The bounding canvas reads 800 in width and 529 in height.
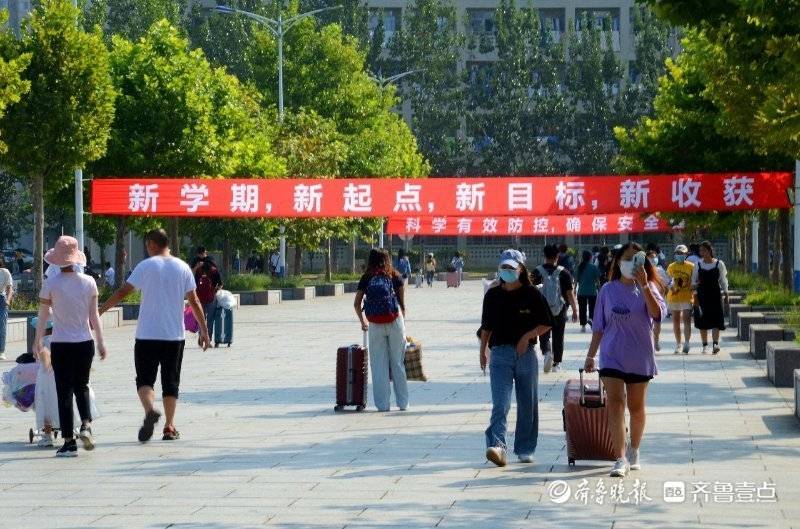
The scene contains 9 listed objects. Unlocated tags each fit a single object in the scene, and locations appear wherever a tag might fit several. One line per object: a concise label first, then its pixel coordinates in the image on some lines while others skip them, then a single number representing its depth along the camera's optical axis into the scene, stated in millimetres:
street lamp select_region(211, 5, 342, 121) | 60312
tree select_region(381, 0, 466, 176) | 94312
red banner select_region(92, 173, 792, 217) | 36094
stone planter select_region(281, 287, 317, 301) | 52156
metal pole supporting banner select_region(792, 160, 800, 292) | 31188
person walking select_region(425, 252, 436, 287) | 74688
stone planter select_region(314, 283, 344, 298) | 56000
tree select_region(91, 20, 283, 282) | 41375
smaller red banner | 70812
